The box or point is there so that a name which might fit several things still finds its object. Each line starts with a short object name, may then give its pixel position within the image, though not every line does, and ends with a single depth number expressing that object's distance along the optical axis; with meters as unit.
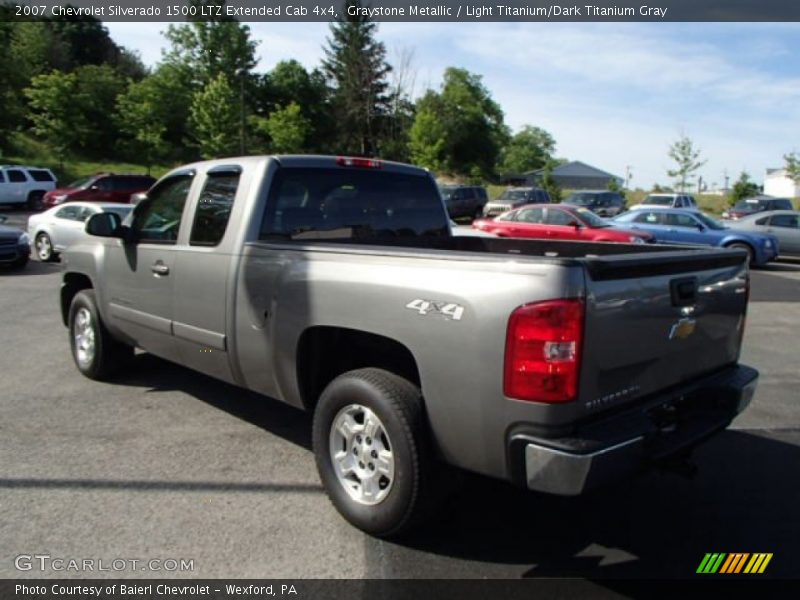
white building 82.38
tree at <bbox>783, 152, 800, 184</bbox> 50.31
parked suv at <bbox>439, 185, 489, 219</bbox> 32.88
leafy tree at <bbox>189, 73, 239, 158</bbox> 45.34
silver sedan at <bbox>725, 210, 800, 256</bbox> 18.69
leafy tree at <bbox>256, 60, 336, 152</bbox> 67.12
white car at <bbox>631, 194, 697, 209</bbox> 30.07
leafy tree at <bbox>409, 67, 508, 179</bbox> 78.35
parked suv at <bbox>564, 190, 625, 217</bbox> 29.38
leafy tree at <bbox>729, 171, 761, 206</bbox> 44.49
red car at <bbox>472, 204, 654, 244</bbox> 16.19
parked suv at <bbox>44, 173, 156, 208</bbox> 23.22
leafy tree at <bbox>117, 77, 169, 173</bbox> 45.50
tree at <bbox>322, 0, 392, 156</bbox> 69.88
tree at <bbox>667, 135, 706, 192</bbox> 51.44
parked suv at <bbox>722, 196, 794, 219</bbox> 27.73
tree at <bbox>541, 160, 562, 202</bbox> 49.76
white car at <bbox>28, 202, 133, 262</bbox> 14.14
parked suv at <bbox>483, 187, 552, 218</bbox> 30.20
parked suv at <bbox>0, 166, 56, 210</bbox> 27.69
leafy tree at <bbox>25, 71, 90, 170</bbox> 41.88
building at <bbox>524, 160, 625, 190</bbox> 116.31
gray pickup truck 2.61
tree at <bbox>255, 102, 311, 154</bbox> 53.56
